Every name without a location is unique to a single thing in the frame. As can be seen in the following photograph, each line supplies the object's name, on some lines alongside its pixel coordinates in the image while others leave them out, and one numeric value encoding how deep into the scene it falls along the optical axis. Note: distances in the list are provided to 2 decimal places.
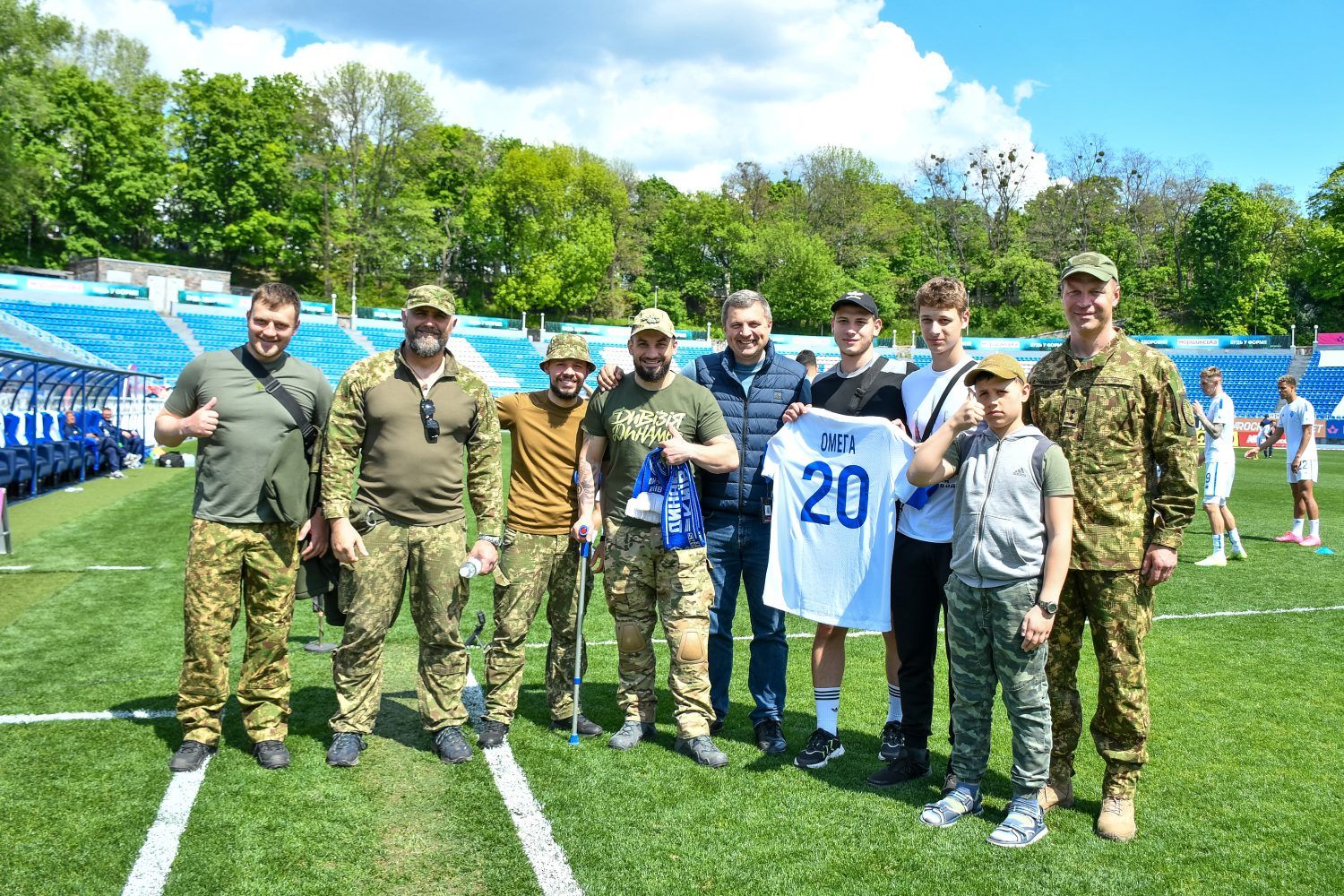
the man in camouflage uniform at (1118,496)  3.73
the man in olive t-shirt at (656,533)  4.60
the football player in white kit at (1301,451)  11.34
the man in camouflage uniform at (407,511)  4.41
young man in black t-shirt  4.54
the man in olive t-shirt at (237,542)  4.32
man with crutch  4.80
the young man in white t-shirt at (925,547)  4.23
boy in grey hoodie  3.63
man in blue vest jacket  4.74
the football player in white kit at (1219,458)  10.48
